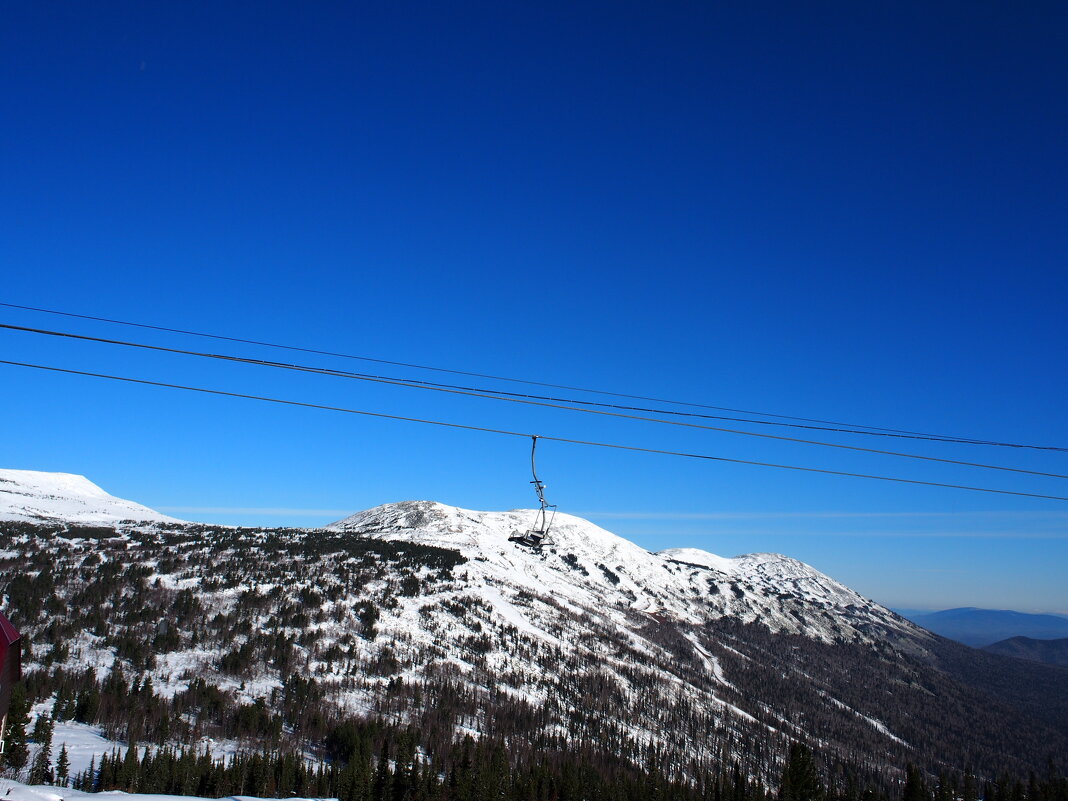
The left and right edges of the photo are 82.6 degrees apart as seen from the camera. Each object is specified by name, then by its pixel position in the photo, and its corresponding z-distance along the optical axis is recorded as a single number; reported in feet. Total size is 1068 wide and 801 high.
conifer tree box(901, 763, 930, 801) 306.14
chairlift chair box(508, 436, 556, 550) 86.16
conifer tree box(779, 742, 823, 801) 244.63
